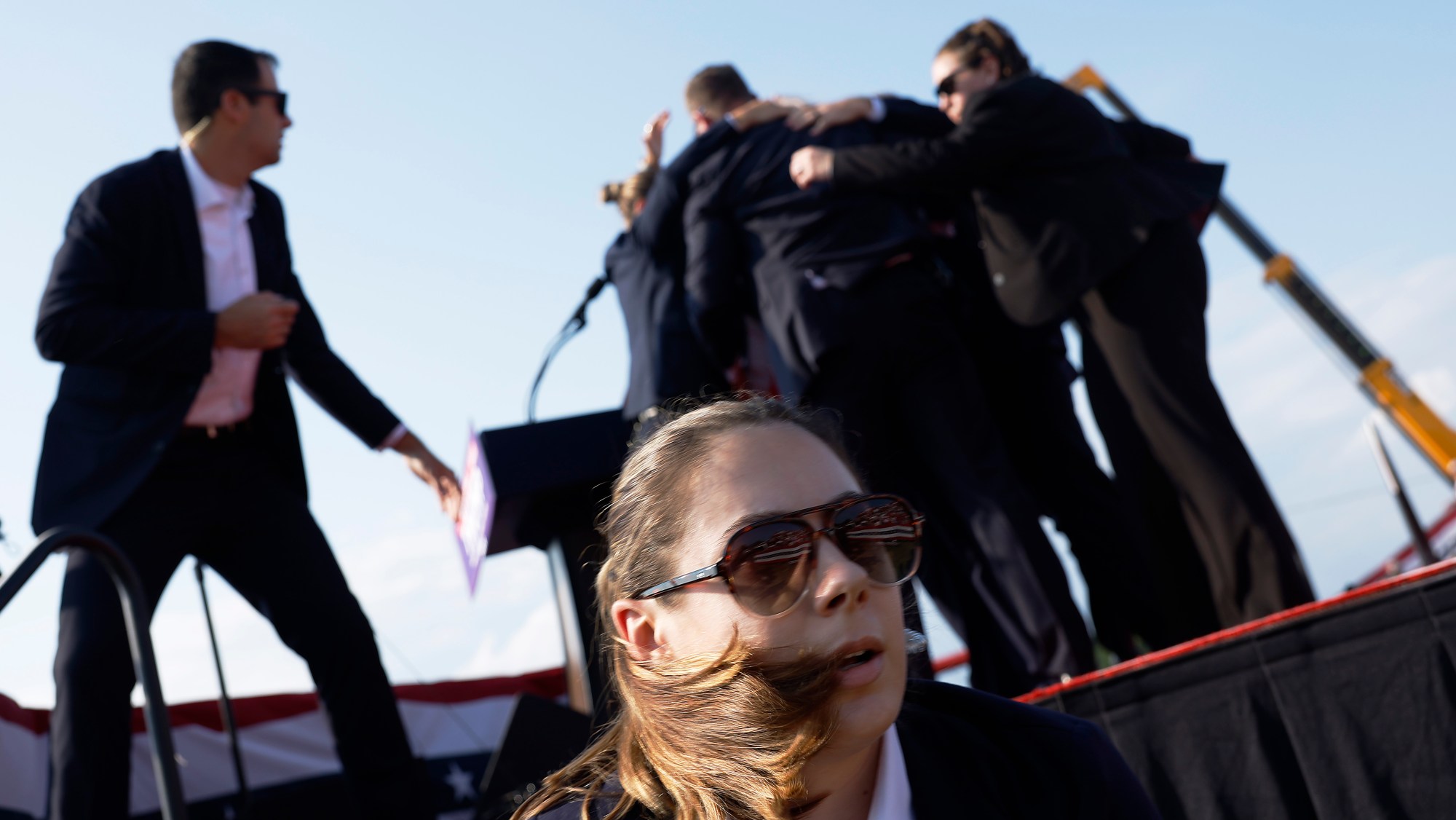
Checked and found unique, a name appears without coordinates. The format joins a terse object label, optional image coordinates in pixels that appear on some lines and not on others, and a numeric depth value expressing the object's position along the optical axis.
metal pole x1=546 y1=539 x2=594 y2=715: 4.02
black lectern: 3.85
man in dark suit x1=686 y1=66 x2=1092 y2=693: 3.11
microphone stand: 4.69
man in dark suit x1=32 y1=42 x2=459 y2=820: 2.73
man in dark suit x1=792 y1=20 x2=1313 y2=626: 2.90
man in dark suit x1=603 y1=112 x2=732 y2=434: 3.83
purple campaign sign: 3.65
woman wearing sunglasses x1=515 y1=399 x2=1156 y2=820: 1.35
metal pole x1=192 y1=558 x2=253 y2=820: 3.23
